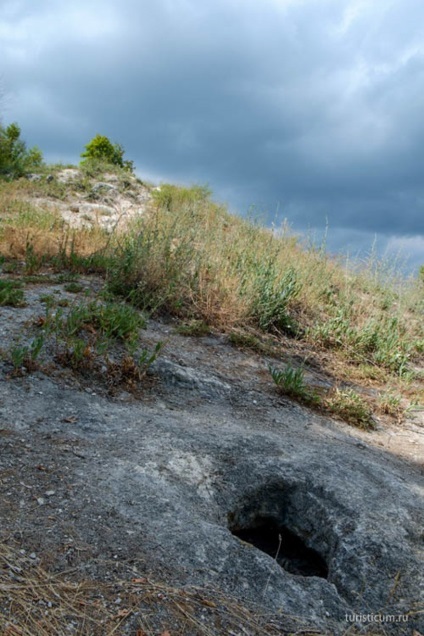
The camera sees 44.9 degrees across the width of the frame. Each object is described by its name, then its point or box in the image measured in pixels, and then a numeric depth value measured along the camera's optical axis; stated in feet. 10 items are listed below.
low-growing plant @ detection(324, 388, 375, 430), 14.75
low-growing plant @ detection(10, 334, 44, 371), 11.28
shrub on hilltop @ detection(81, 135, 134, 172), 69.82
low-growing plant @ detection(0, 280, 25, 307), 15.06
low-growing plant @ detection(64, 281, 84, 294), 17.81
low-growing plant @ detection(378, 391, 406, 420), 16.26
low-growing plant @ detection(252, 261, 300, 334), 20.71
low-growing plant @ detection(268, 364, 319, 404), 14.79
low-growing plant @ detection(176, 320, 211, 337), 17.80
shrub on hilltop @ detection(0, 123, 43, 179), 53.36
